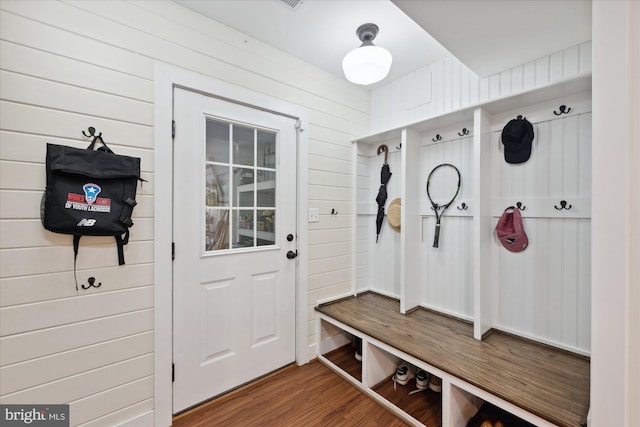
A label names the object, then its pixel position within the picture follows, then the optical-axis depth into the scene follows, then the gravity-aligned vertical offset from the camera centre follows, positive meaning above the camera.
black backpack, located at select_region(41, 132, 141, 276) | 1.34 +0.11
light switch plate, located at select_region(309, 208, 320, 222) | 2.40 -0.01
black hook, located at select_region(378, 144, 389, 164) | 2.68 +0.66
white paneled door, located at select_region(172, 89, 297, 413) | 1.79 -0.24
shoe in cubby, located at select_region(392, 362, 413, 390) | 2.03 -1.24
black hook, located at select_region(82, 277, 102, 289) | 1.45 -0.39
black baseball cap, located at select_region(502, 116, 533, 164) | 1.80 +0.52
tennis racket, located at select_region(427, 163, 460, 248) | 2.20 +0.24
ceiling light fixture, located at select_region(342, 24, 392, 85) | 1.79 +1.04
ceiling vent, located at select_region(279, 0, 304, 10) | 1.73 +1.38
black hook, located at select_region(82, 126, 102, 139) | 1.46 +0.44
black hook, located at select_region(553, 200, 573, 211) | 1.66 +0.06
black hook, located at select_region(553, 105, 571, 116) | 1.67 +0.66
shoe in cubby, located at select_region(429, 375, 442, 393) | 1.93 -1.25
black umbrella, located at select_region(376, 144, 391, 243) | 2.66 +0.25
